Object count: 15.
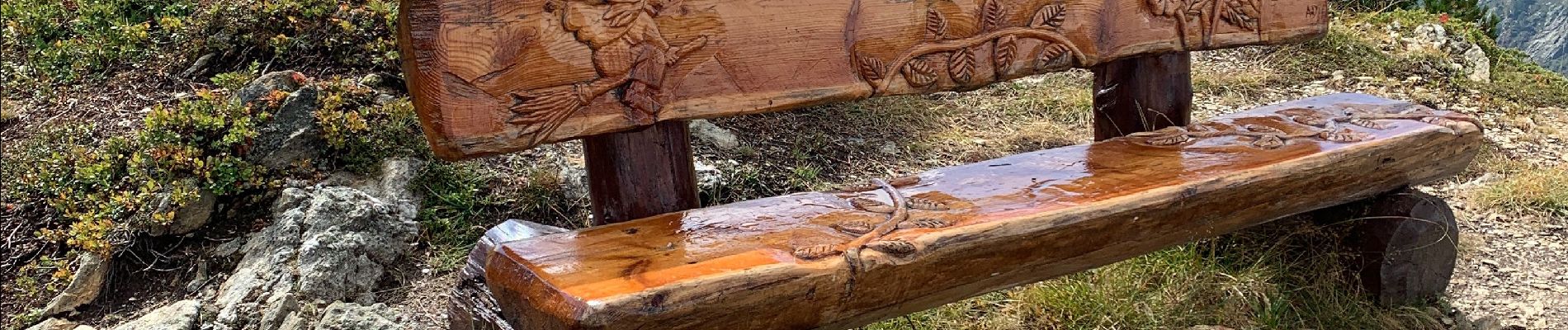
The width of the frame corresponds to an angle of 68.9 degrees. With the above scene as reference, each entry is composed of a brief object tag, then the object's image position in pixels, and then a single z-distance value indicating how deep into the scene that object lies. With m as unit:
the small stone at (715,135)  4.54
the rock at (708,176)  4.08
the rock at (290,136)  3.82
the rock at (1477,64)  6.26
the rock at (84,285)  3.57
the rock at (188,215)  3.68
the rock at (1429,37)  6.49
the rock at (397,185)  3.74
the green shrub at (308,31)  4.27
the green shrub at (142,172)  3.69
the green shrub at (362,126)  3.84
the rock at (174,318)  3.30
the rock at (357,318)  3.20
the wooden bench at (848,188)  2.06
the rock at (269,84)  3.94
